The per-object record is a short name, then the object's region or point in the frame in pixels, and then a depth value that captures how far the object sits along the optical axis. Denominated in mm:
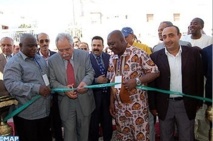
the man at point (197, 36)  3379
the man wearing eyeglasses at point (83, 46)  3654
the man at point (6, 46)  3472
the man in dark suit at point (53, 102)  2619
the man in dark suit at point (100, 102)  2746
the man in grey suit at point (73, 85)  2176
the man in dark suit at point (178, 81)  2017
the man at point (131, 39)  3107
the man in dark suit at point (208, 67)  2027
